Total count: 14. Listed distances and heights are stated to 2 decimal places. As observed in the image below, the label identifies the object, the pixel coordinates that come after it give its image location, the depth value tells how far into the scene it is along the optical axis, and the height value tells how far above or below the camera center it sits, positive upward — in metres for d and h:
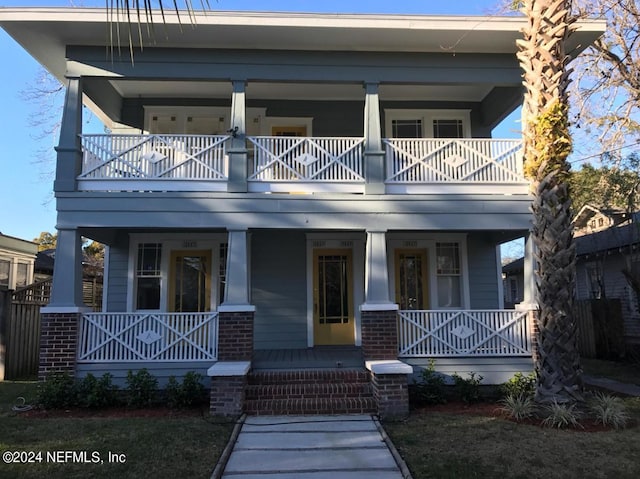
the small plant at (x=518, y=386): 8.05 -1.36
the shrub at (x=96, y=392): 7.51 -1.34
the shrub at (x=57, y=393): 7.49 -1.33
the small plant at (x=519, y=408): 6.79 -1.47
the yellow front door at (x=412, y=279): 10.69 +0.56
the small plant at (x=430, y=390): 7.82 -1.37
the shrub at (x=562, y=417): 6.40 -1.49
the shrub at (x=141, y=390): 7.68 -1.32
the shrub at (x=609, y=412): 6.40 -1.46
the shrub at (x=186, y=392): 7.57 -1.34
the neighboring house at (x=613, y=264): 14.10 +1.35
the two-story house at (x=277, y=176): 8.20 +2.30
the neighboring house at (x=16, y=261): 17.47 +1.70
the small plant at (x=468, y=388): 7.97 -1.38
